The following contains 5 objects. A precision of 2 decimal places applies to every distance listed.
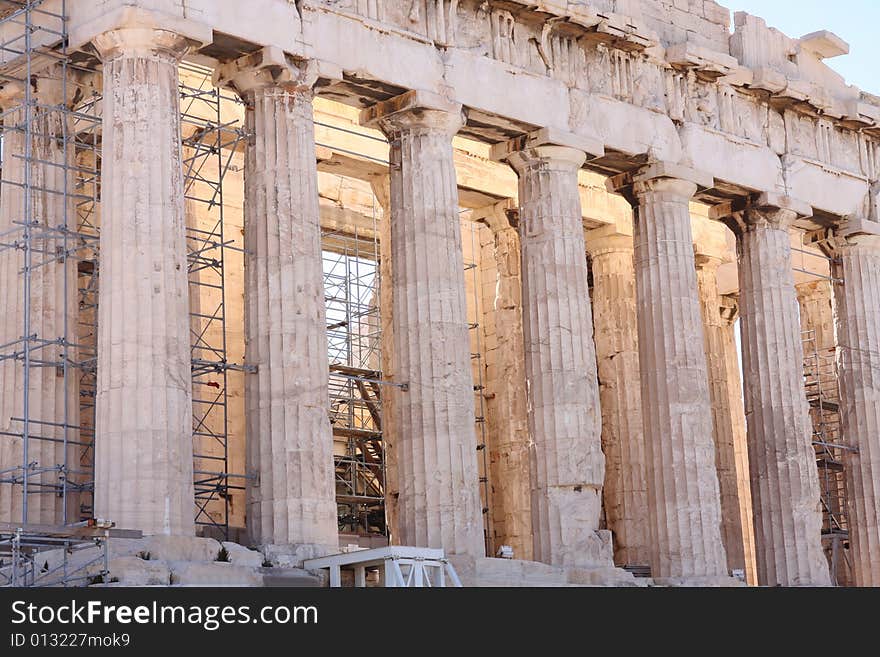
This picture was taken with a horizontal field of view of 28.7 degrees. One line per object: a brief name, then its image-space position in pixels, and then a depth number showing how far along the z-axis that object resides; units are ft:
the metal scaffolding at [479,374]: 140.23
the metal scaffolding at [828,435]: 159.02
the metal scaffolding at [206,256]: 111.34
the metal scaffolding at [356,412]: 138.82
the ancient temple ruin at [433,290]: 94.12
